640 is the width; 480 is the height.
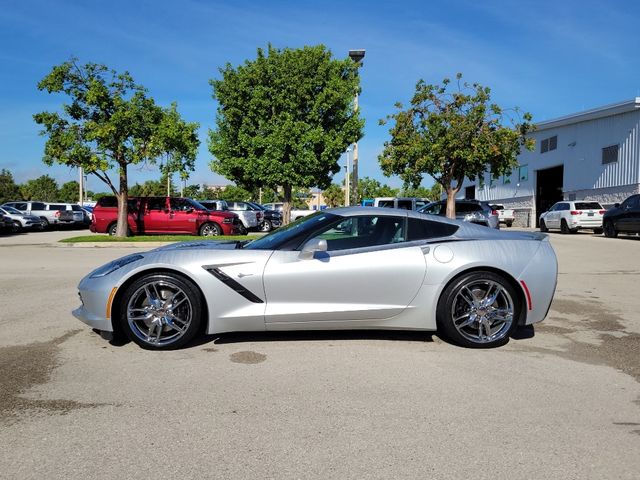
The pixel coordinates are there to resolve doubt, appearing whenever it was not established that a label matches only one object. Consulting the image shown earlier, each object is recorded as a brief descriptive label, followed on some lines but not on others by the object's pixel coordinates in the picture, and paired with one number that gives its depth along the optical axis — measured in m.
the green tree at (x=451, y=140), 27.59
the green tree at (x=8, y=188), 70.00
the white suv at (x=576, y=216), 25.86
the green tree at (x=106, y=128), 18.11
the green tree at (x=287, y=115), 23.77
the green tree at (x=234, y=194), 77.88
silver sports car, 4.75
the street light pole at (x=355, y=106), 24.30
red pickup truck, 20.59
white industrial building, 30.50
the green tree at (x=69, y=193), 87.31
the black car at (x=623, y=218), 20.89
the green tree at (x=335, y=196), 91.33
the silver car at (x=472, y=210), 20.75
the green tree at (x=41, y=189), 79.44
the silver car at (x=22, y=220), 28.31
